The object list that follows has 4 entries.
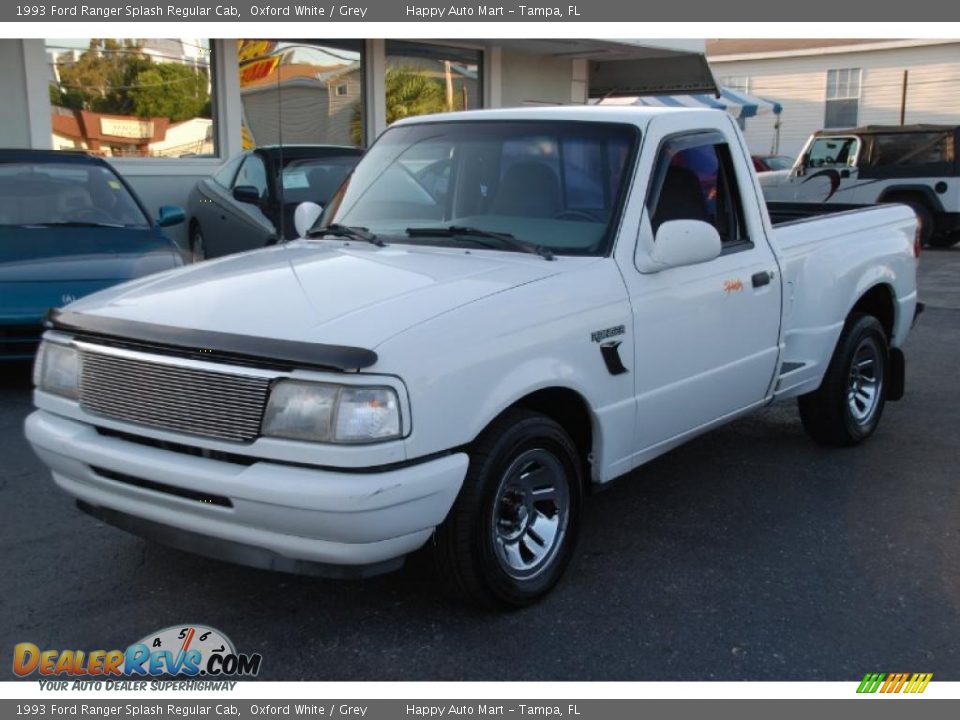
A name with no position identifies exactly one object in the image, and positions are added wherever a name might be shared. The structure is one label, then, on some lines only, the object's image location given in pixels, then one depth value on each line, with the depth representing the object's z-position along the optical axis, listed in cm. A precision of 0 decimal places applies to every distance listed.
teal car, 661
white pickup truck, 312
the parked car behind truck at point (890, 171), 1611
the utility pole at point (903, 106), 2819
